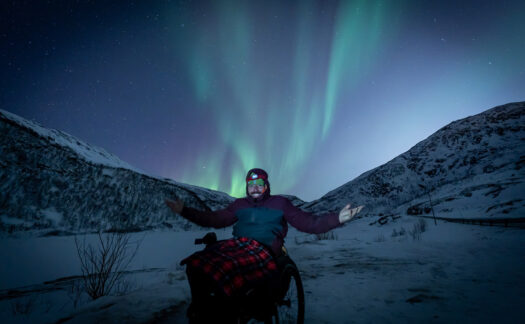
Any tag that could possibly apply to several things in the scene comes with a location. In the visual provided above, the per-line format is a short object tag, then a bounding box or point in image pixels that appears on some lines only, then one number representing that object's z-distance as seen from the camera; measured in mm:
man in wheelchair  1380
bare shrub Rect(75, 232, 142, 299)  4380
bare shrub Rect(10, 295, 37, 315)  3863
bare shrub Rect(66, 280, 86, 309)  4584
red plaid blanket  1346
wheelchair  1298
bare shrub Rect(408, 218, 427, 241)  10111
